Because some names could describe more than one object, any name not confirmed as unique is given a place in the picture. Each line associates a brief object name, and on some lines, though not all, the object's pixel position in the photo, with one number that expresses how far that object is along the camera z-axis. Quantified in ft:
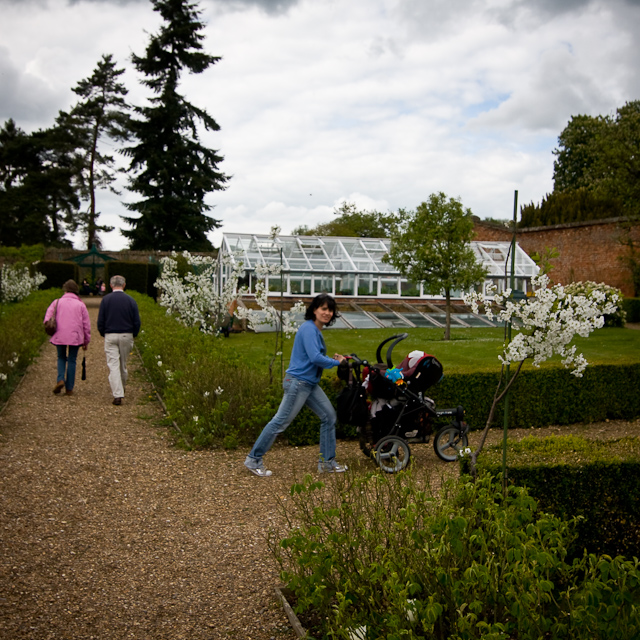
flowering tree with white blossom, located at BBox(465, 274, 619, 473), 15.34
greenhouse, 77.82
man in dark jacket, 28.96
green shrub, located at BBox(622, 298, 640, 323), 73.41
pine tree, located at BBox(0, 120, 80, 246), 134.00
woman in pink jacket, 30.48
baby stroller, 20.06
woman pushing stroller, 18.78
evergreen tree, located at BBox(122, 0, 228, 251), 127.13
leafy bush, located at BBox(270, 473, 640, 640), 7.97
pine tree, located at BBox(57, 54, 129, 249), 133.18
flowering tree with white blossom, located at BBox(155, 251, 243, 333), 41.95
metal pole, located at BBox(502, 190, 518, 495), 14.43
